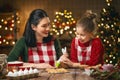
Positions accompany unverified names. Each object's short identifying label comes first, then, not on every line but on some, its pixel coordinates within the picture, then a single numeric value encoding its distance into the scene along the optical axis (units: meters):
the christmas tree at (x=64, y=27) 7.79
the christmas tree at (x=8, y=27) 7.61
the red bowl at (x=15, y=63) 2.27
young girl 2.91
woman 2.81
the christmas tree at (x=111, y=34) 6.77
